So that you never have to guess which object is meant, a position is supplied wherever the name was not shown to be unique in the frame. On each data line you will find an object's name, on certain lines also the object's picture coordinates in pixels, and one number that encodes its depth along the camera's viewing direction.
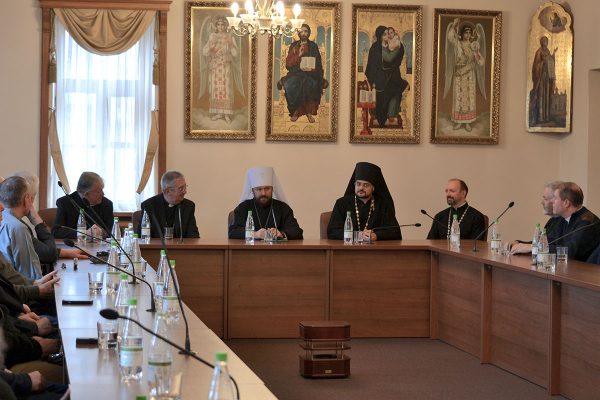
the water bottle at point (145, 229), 8.40
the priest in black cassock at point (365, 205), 9.02
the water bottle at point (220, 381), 2.36
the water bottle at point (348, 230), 8.40
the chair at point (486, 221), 9.47
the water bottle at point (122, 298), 4.27
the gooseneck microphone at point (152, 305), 4.70
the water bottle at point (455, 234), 8.48
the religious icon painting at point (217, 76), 10.41
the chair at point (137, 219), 9.38
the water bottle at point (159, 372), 2.86
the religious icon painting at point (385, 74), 10.70
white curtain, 10.26
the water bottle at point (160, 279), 5.01
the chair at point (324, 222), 9.23
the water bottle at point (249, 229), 8.35
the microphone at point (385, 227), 8.62
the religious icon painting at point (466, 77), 10.90
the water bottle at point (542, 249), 6.44
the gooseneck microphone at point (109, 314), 2.96
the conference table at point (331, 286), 7.90
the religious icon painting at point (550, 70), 10.73
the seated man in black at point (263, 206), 9.06
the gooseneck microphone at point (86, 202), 9.18
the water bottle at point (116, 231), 8.23
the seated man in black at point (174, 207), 9.05
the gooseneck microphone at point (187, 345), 3.43
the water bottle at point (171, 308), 4.45
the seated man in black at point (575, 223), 7.36
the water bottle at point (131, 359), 3.25
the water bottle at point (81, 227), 8.62
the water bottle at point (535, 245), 6.77
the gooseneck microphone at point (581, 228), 7.09
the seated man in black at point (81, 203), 8.93
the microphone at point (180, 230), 8.29
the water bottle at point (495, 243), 7.58
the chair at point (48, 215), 9.51
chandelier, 8.58
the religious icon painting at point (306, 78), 10.57
